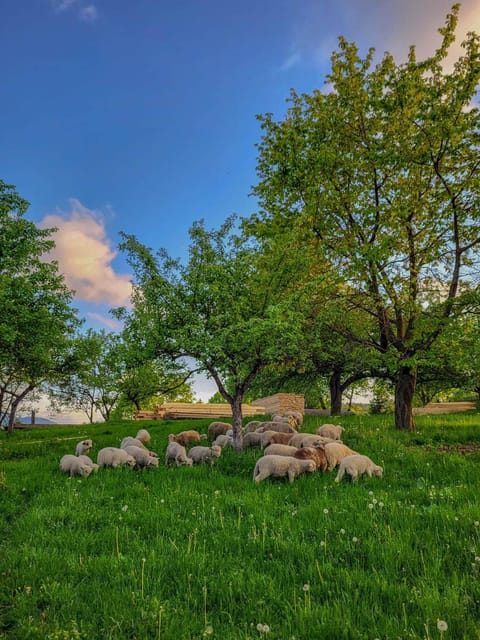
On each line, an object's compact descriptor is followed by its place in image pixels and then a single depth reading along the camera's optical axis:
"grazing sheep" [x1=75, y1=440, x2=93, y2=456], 14.22
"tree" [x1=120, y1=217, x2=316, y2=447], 12.47
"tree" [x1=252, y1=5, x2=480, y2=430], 14.70
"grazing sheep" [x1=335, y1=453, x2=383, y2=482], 9.34
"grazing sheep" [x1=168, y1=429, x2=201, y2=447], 16.06
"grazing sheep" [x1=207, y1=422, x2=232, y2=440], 17.44
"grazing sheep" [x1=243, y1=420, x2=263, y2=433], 15.94
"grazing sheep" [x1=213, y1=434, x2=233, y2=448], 14.44
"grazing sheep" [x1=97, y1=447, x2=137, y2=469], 11.96
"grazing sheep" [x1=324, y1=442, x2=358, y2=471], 10.65
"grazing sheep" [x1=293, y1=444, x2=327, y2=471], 10.27
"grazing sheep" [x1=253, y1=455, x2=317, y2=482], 9.67
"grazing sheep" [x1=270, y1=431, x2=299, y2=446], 13.31
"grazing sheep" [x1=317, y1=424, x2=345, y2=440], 14.22
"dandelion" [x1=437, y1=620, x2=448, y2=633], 3.17
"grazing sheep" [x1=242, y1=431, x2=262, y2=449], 14.13
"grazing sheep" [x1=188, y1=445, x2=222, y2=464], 12.31
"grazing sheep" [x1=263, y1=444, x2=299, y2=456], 10.94
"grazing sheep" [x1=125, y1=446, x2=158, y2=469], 12.10
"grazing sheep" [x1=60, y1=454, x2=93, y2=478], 11.38
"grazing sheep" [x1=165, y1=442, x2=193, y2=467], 12.17
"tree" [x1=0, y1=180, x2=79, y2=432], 18.38
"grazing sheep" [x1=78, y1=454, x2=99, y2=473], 11.67
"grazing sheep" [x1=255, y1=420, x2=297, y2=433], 15.22
